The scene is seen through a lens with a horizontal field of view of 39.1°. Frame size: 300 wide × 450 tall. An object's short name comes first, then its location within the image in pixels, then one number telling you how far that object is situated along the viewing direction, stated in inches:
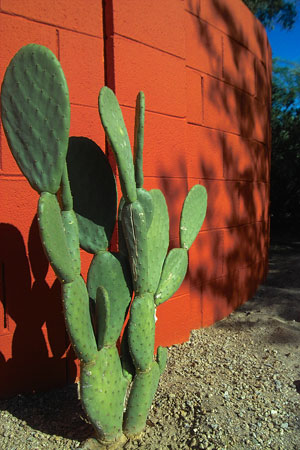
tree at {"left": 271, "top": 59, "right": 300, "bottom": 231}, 362.6
